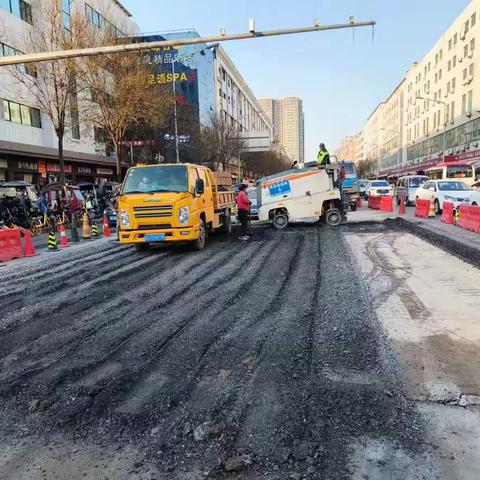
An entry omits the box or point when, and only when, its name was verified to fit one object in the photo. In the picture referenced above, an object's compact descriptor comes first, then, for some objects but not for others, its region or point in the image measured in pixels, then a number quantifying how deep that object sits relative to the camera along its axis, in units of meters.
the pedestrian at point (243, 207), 14.88
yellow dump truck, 11.19
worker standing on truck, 16.94
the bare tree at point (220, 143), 50.22
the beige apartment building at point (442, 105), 54.09
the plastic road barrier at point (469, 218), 13.98
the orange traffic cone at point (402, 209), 22.68
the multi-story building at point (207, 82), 59.44
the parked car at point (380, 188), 35.59
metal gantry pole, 11.90
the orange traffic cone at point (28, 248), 12.92
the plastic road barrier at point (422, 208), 19.69
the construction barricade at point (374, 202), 27.41
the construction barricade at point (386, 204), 24.64
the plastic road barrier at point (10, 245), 12.21
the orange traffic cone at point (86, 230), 16.61
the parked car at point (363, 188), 40.95
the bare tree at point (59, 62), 23.52
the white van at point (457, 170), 35.53
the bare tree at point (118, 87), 26.36
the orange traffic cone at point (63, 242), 14.50
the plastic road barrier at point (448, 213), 16.52
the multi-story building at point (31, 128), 29.05
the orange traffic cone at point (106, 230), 17.45
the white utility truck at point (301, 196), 16.88
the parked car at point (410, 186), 29.02
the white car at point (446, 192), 19.89
